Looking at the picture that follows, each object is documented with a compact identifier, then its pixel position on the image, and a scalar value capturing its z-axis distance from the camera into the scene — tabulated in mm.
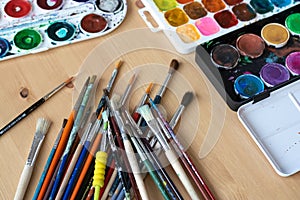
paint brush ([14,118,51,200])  750
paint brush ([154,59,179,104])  862
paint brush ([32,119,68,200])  746
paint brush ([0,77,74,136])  825
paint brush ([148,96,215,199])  759
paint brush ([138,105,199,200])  756
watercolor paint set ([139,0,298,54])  945
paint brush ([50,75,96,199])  746
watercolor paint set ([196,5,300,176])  832
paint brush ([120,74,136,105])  858
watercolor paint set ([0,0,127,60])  933
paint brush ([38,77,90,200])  747
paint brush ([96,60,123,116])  837
